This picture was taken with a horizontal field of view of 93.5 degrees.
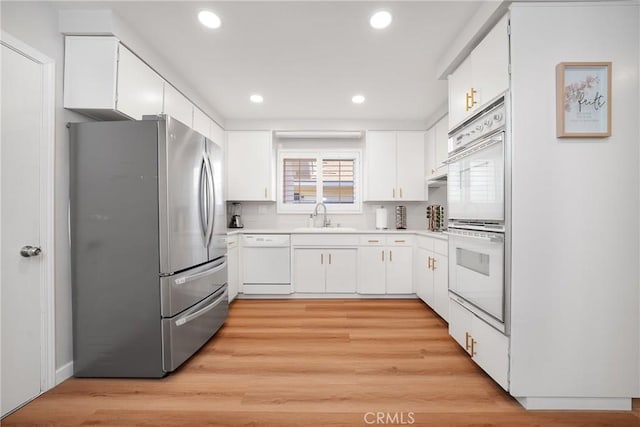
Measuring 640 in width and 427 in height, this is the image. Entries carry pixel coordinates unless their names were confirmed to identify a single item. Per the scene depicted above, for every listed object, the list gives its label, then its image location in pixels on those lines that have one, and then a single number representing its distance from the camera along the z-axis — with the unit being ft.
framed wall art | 5.34
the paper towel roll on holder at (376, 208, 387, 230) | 14.37
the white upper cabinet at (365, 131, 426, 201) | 14.07
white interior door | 5.46
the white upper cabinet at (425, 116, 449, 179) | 11.73
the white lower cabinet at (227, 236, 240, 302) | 12.02
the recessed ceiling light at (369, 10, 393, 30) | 6.55
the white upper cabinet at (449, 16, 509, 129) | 5.76
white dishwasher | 13.03
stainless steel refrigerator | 6.53
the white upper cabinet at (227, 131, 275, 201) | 14.06
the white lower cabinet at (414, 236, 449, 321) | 9.88
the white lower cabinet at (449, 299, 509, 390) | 5.78
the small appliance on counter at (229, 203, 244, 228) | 14.48
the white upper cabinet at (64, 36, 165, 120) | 6.62
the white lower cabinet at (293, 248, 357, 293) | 12.99
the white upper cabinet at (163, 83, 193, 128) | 8.83
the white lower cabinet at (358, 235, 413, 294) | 12.89
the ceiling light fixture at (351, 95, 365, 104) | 11.14
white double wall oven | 5.71
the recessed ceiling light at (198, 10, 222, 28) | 6.59
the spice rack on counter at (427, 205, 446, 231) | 12.84
